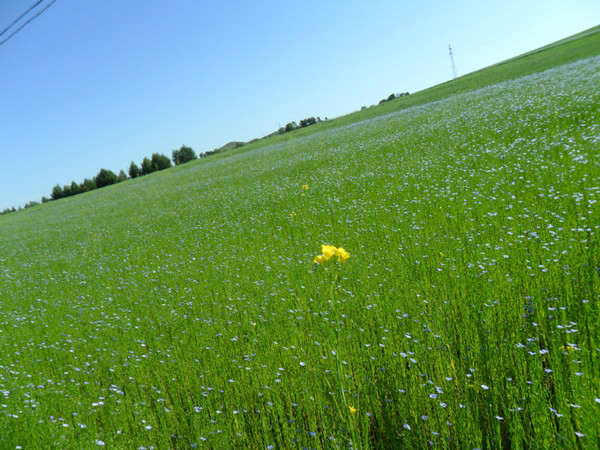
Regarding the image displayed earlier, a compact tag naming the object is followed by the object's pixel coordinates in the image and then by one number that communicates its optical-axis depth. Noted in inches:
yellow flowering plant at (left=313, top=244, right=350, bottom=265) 79.5
